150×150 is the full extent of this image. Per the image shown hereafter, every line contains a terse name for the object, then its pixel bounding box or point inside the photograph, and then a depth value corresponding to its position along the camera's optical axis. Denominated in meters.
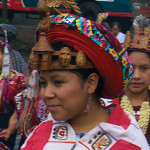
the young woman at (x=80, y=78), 2.41
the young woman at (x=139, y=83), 3.69
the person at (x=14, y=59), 5.43
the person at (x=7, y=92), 4.47
